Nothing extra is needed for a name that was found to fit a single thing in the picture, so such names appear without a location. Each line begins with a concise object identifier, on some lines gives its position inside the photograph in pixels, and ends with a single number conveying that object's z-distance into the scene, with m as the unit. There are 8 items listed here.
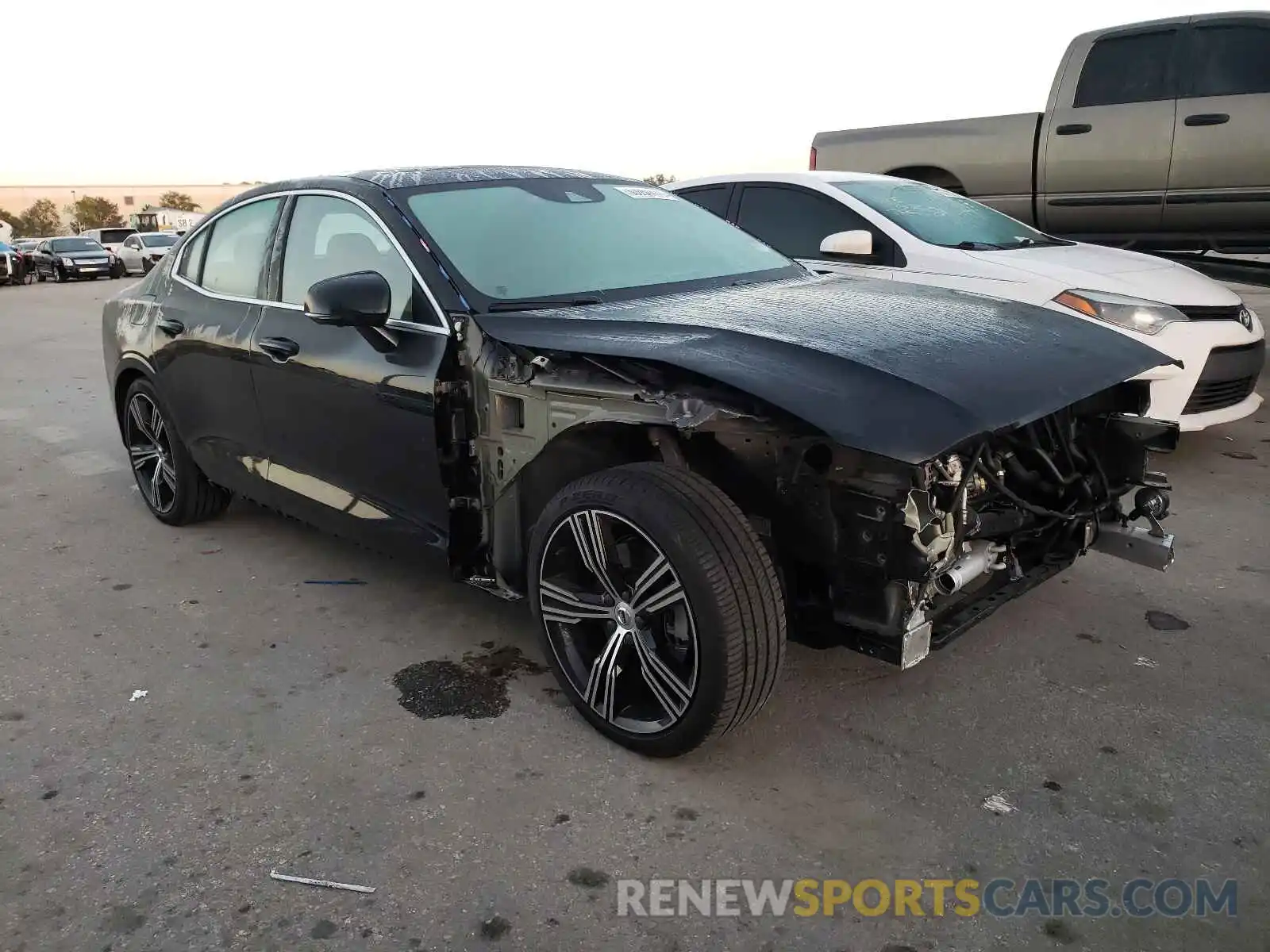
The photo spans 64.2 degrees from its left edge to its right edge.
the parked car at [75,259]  29.05
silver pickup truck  7.27
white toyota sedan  5.18
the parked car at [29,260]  29.30
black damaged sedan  2.57
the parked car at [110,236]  32.78
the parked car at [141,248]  30.27
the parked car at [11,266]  27.45
